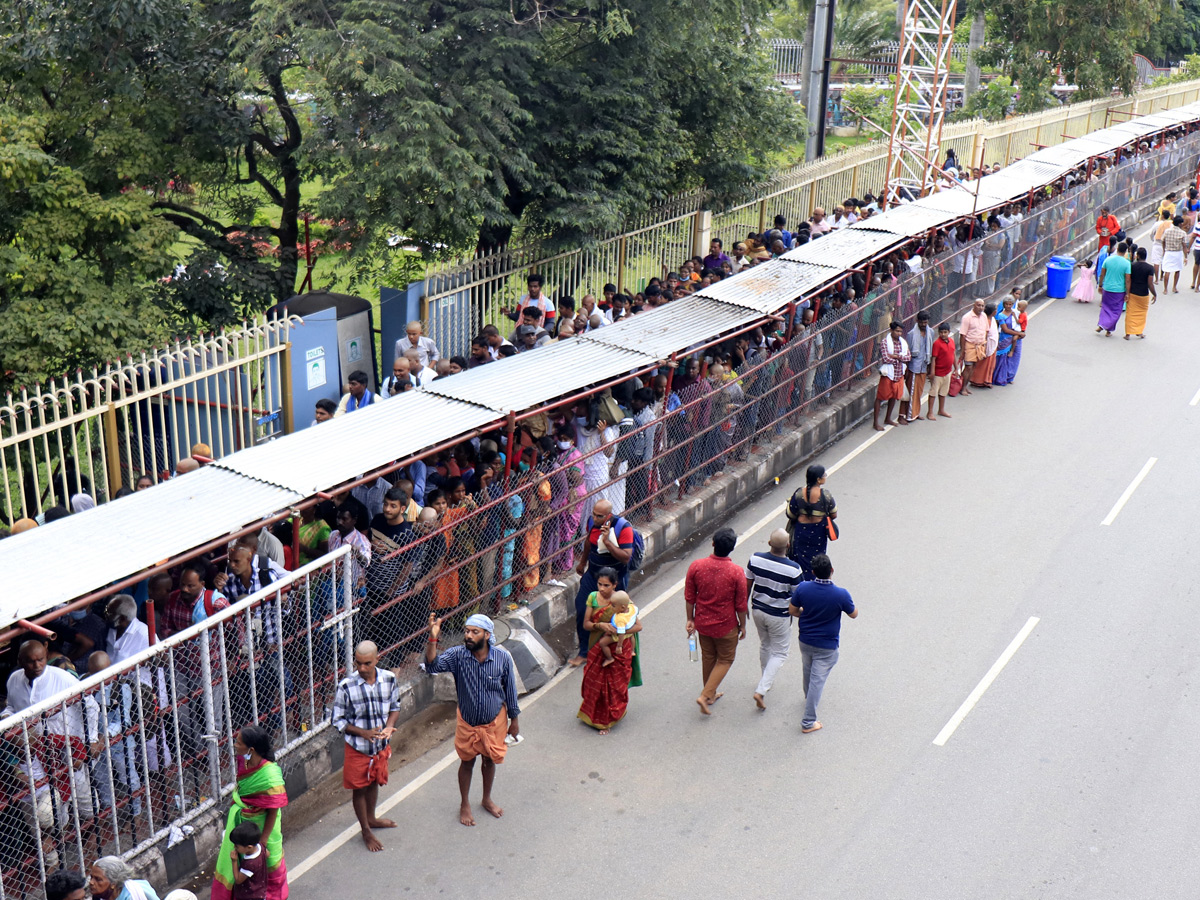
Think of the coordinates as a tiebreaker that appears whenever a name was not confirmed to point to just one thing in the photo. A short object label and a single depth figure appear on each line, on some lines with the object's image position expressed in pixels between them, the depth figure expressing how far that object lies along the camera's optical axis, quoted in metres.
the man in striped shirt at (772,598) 8.12
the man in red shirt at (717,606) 8.05
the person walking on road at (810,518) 9.16
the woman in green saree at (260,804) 6.10
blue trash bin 19.28
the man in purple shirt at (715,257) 15.88
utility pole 19.34
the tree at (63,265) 10.22
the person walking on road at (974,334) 14.47
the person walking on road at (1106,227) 21.17
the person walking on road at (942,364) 13.77
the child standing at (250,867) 5.82
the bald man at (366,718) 6.69
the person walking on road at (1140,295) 16.61
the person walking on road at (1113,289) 16.97
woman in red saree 8.02
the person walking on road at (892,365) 13.32
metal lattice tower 18.59
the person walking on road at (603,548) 8.45
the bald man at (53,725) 5.89
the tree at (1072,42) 30.53
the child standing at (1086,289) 19.19
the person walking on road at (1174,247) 19.38
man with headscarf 6.90
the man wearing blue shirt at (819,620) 7.91
